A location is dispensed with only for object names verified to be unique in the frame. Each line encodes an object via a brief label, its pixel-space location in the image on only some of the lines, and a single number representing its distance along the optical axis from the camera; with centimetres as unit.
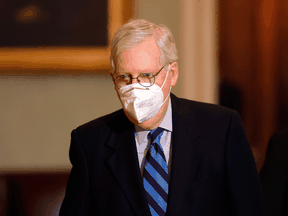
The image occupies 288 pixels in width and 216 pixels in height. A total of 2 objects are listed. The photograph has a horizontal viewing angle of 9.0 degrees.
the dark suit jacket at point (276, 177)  527
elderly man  499
